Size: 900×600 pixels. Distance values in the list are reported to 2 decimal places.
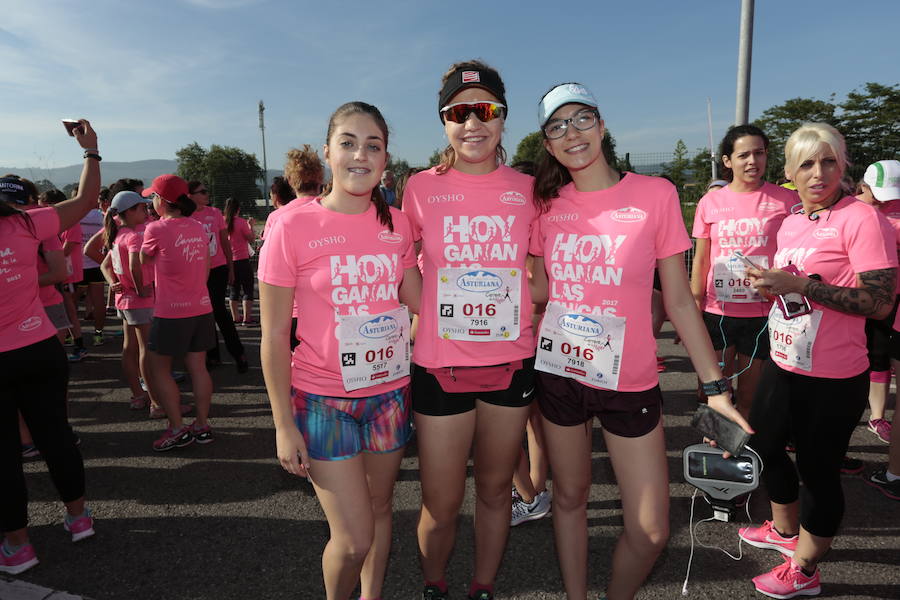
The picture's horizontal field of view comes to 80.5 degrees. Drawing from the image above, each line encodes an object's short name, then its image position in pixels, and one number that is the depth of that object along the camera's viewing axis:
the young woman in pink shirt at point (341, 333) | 1.99
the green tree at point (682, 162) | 44.31
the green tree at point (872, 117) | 39.69
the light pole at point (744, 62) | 7.21
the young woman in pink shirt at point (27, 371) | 2.79
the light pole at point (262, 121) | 49.25
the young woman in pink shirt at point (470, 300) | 2.16
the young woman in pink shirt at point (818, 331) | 2.28
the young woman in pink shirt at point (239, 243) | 8.32
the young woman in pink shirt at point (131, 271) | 4.61
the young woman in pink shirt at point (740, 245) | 3.67
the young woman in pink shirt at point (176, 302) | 4.29
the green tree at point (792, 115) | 42.88
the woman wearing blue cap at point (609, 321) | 2.04
